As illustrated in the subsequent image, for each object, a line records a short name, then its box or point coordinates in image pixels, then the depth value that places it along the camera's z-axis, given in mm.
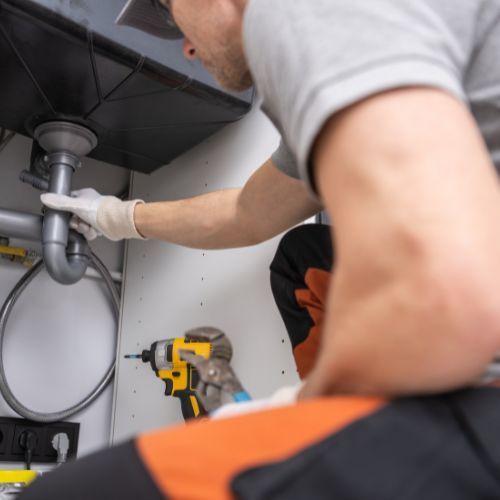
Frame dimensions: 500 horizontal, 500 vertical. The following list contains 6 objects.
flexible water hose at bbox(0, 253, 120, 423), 1351
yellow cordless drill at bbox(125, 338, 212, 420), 1189
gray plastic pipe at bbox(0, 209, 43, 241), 1303
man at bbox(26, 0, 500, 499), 334
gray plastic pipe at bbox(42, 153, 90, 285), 1281
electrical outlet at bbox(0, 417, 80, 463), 1363
